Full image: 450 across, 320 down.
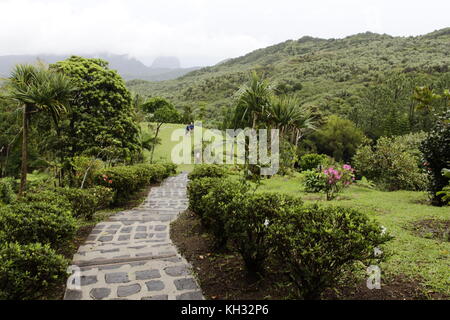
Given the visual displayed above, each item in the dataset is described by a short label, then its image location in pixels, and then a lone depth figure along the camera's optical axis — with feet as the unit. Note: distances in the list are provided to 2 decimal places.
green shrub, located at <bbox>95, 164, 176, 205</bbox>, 25.04
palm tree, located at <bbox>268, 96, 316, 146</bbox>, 35.04
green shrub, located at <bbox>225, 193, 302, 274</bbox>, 9.80
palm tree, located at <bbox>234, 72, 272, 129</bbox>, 30.22
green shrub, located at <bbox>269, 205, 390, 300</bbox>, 7.62
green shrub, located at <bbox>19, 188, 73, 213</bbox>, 14.33
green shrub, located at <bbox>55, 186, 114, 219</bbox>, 17.98
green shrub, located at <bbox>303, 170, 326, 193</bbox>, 30.46
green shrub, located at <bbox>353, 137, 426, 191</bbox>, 32.71
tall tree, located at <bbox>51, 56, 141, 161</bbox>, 32.73
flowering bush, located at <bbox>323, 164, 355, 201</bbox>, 25.58
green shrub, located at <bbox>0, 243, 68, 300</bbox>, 8.15
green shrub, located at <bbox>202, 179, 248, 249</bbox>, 11.93
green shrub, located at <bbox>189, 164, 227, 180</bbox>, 29.99
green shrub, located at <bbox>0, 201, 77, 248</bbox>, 10.66
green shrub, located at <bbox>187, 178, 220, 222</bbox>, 15.61
